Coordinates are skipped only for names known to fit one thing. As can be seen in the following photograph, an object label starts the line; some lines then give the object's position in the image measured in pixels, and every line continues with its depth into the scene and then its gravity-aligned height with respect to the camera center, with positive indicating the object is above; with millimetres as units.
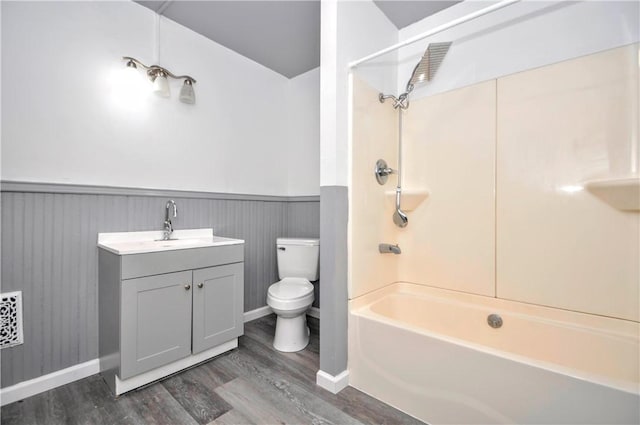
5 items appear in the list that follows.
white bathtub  1040 -667
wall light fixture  1938 +953
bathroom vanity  1560 -552
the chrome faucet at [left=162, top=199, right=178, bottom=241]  2092 -71
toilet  2064 -587
